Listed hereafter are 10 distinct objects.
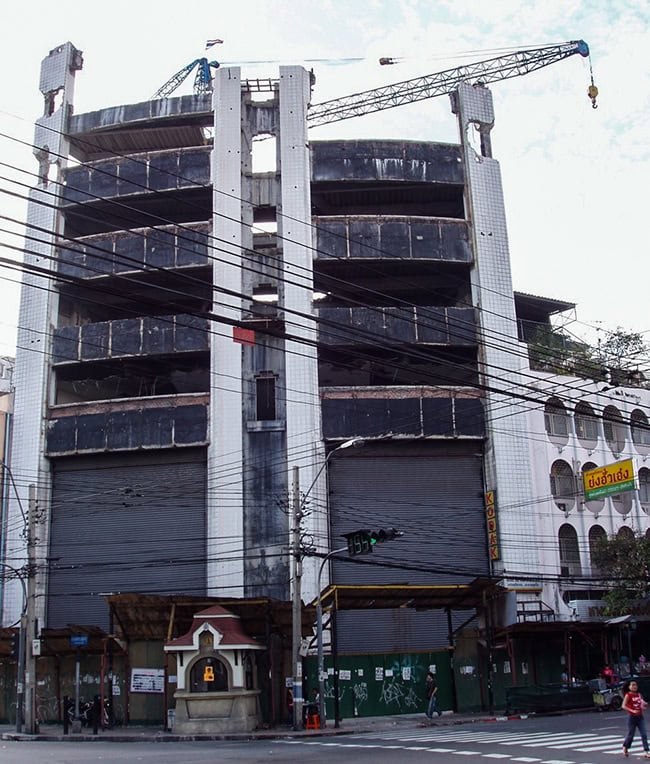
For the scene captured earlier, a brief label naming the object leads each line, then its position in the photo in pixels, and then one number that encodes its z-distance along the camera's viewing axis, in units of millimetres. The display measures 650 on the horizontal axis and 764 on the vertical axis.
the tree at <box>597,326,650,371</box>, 51806
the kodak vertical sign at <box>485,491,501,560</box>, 44094
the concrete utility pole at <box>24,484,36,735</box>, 34500
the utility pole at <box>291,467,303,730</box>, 31609
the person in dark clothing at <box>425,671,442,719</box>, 34438
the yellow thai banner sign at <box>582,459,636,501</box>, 41562
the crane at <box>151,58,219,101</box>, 65825
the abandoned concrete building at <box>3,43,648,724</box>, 44062
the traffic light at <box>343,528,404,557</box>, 29136
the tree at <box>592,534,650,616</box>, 42719
